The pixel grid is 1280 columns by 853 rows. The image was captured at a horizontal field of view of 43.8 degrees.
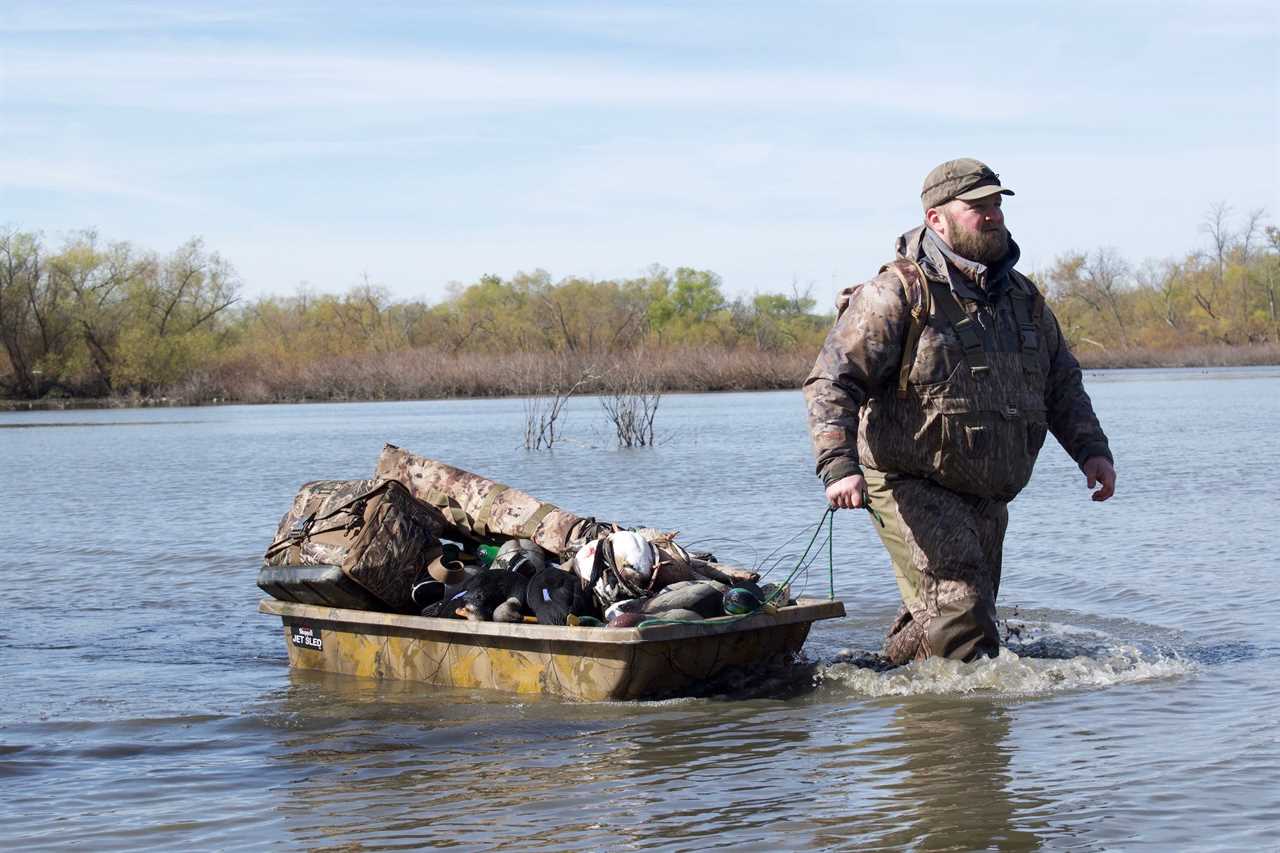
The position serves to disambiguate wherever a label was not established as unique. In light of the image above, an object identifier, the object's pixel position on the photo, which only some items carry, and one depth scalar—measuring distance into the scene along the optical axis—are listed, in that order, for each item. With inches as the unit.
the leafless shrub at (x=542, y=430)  1123.3
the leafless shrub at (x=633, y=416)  1128.8
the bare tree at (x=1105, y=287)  4013.3
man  264.4
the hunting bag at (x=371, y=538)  318.7
